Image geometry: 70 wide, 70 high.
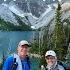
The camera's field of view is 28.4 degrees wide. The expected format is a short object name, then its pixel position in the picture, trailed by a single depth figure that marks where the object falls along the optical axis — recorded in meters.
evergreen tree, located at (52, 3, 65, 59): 5.78
